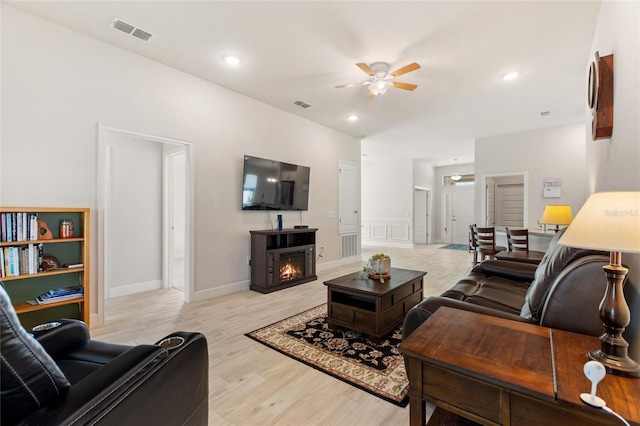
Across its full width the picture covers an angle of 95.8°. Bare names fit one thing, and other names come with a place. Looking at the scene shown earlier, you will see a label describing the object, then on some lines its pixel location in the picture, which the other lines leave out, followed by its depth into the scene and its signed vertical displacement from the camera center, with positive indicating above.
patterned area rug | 1.96 -1.17
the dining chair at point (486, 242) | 5.02 -0.53
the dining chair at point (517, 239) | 4.46 -0.43
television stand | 4.20 -0.73
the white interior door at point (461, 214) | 10.12 -0.09
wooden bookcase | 2.49 -0.62
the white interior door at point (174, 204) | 4.49 +0.10
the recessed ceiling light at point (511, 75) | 3.67 +1.76
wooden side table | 0.86 -0.54
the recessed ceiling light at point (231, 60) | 3.30 +1.75
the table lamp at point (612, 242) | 0.86 -0.09
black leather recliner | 0.70 -0.53
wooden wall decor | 1.82 +0.76
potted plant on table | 2.95 -0.57
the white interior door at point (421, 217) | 10.52 -0.21
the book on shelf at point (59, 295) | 2.53 -0.78
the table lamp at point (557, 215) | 4.05 -0.04
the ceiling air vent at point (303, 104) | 4.65 +1.75
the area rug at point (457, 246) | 9.16 -1.16
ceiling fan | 3.28 +1.59
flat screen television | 4.33 +0.41
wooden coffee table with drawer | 2.54 -0.88
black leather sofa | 1.25 -0.47
